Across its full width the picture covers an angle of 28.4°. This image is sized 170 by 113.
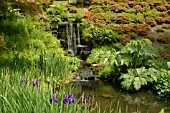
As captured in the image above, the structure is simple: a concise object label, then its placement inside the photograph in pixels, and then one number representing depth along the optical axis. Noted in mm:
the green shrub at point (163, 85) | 7626
